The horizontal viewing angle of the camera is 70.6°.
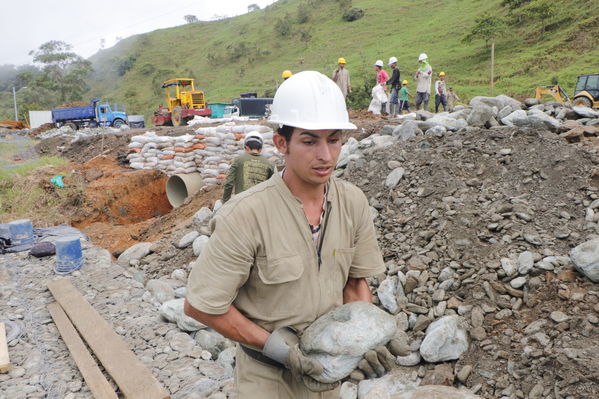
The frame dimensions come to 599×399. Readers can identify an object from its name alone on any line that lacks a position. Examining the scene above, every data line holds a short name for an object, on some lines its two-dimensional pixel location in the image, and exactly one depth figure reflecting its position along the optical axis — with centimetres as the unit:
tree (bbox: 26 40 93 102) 4773
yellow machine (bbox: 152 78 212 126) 1789
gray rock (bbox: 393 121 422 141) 647
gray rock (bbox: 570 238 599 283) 323
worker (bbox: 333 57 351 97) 1033
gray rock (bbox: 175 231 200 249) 650
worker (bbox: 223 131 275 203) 474
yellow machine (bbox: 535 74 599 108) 1232
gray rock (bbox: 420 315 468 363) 333
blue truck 2295
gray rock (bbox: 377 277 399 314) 394
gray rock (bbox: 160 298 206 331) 397
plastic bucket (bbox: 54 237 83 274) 534
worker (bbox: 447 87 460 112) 1330
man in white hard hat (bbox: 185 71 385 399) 130
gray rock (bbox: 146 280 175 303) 479
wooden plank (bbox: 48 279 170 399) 292
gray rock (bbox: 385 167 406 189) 545
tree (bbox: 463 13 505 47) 2164
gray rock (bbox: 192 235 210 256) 604
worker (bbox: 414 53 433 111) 1070
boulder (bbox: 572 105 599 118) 597
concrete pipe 943
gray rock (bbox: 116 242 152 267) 659
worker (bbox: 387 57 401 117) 1022
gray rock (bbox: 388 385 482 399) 249
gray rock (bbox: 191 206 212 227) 720
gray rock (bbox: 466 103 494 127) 597
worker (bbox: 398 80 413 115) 1165
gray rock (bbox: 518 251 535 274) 361
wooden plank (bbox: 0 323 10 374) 321
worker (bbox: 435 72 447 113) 1150
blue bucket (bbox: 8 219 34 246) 620
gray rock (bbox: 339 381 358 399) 324
